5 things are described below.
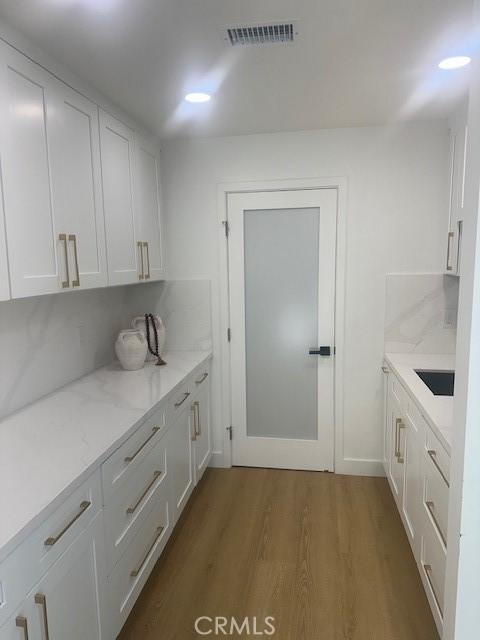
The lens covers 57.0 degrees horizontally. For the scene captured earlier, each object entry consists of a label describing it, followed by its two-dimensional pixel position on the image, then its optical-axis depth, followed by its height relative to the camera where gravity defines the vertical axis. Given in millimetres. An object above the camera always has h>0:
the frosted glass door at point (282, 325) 3084 -459
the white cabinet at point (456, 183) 2432 +433
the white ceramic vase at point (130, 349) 2721 -527
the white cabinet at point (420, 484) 1681 -1048
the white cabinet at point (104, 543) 1188 -959
